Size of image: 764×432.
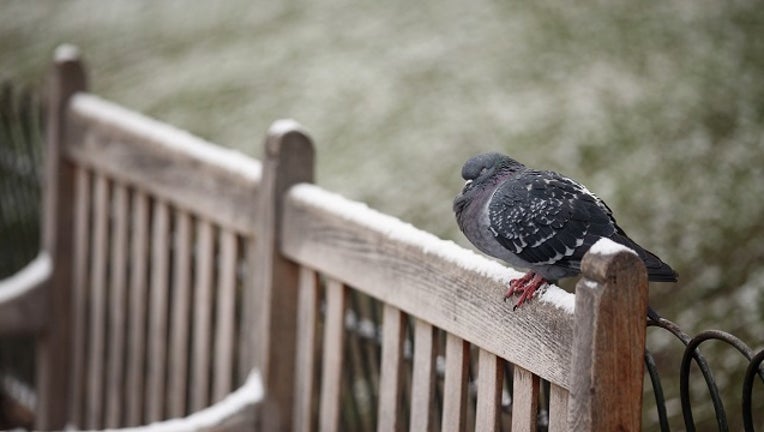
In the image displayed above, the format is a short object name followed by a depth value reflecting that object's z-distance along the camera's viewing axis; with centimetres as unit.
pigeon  429
